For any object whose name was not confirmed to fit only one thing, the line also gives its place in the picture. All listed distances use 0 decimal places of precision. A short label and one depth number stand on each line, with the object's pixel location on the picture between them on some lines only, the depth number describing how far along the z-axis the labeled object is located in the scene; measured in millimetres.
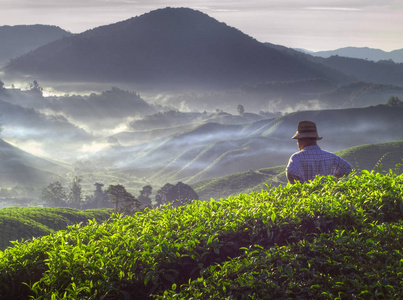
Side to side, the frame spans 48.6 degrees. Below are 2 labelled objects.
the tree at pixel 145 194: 121938
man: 10250
